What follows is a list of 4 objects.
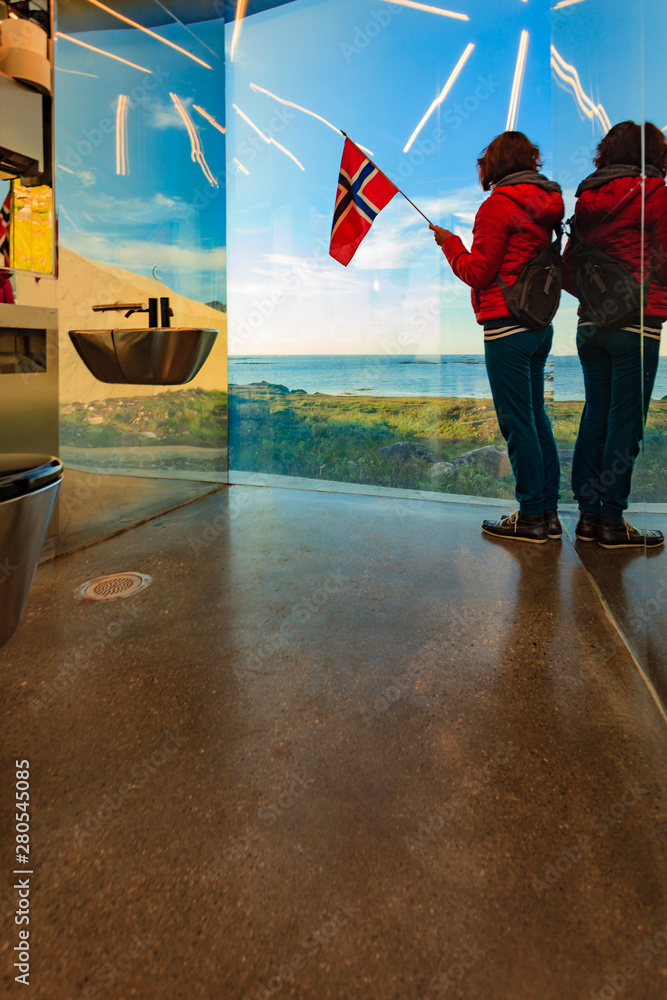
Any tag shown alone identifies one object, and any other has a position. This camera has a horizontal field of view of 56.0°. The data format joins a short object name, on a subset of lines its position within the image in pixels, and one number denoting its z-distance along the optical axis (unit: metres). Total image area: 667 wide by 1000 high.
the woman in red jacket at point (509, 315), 2.73
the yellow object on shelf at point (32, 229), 2.41
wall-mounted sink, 2.89
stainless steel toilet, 0.85
